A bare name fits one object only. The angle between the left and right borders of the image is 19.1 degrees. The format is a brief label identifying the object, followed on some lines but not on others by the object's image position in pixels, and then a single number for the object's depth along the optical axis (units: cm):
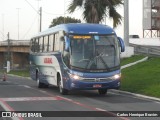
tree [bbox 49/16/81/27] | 11164
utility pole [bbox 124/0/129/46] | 4173
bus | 2139
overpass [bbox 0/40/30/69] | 9501
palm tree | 4069
